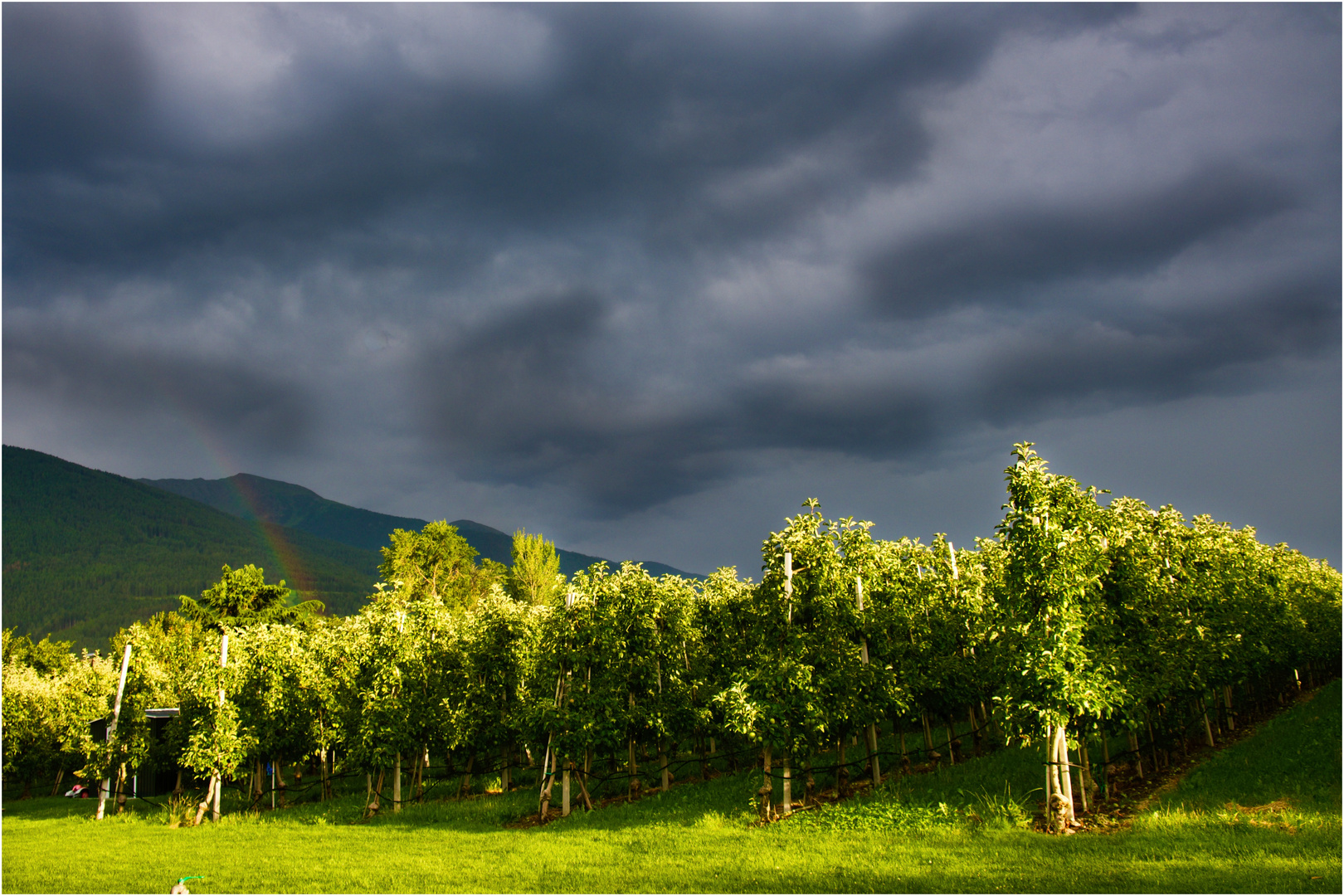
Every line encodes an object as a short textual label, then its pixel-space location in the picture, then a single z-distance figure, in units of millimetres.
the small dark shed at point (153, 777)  54719
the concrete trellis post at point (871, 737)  27531
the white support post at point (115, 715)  38781
